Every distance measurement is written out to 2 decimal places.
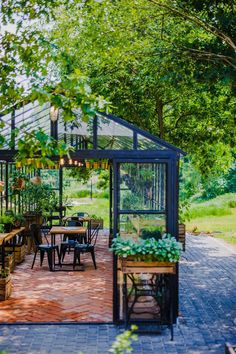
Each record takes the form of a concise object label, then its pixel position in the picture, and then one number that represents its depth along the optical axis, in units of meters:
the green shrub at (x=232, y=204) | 25.36
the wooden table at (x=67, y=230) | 11.01
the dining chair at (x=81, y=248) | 10.72
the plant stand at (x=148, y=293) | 6.95
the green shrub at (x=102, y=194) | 26.53
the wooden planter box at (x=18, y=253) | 11.53
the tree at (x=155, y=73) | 9.60
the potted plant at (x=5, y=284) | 8.34
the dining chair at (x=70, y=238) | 11.21
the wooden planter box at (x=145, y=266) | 6.95
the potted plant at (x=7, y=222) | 10.77
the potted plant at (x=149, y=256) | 6.90
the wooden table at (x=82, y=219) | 13.85
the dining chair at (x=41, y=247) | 10.65
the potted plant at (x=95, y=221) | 17.52
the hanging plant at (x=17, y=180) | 12.80
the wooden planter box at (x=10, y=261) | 9.80
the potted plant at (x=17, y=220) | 12.02
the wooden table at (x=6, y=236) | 8.96
